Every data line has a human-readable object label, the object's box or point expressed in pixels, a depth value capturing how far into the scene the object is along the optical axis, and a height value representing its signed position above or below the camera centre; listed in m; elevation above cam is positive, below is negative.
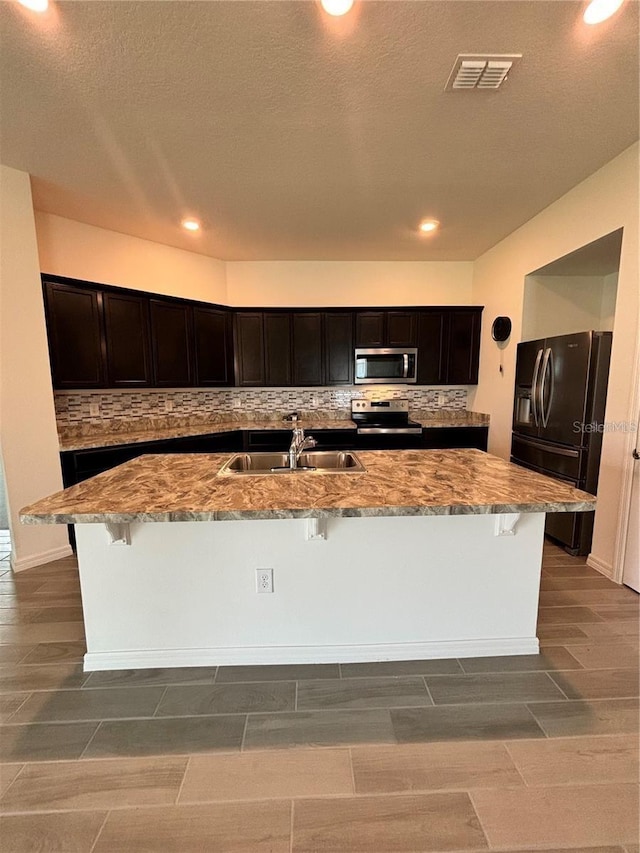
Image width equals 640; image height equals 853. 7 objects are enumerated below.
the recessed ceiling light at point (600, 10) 1.44 +1.47
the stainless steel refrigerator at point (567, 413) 2.68 -0.28
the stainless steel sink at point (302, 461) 2.33 -0.52
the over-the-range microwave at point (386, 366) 4.43 +0.17
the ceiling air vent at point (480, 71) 1.66 +1.45
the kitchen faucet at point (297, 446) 2.18 -0.39
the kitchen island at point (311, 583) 1.74 -0.98
